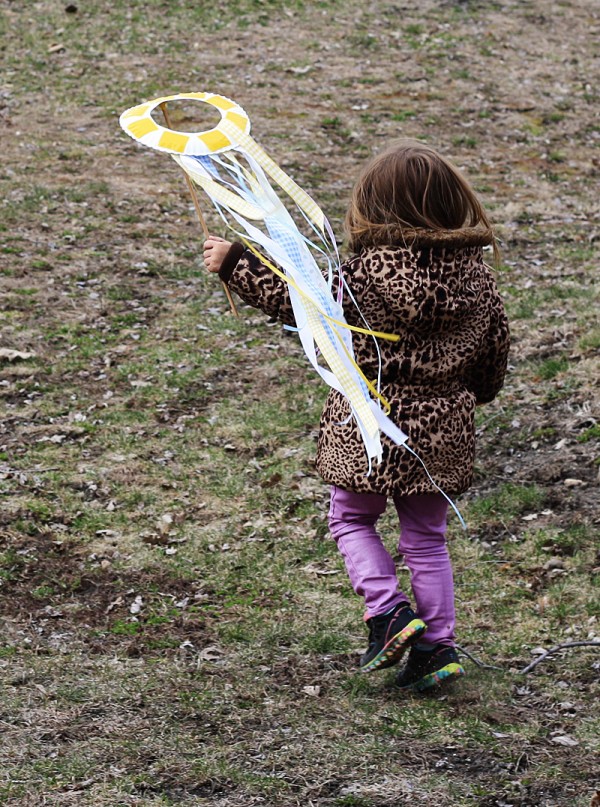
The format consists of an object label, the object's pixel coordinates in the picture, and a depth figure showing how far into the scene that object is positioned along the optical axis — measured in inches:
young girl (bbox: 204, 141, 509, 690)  280.7
